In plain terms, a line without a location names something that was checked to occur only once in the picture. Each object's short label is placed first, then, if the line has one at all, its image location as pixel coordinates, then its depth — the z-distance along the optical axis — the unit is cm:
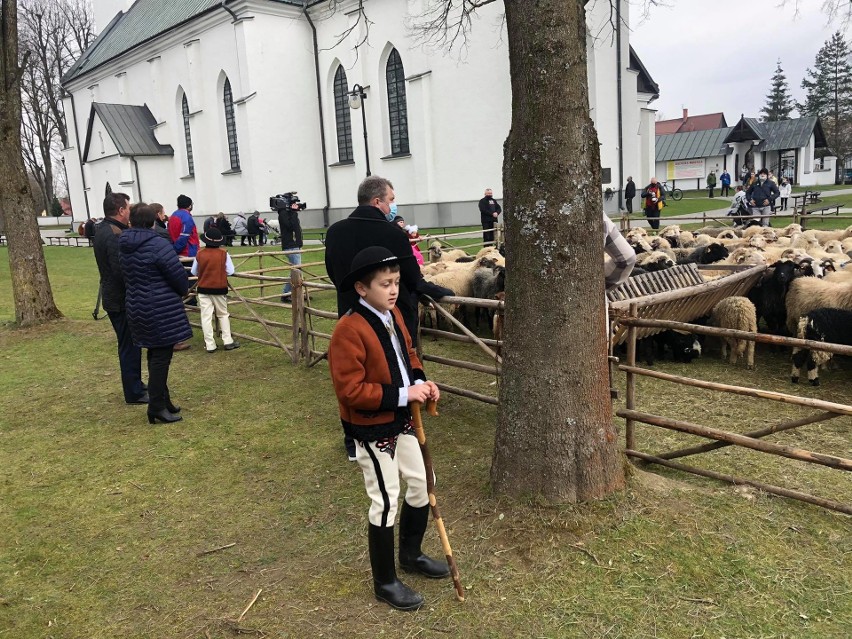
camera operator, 1291
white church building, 2709
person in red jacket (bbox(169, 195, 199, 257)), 1090
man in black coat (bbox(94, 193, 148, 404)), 663
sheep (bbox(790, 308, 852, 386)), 652
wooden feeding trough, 683
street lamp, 2476
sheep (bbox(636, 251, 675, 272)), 895
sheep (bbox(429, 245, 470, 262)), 1286
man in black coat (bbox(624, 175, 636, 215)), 2869
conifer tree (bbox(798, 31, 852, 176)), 6619
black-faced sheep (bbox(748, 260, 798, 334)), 792
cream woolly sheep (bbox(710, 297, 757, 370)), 738
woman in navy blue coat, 589
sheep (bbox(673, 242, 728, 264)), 1012
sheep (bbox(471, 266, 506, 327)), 955
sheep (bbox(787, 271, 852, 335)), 719
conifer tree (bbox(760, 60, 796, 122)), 7794
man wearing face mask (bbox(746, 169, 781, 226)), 1859
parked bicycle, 4109
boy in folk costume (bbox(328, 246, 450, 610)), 294
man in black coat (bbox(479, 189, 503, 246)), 2003
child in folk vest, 870
